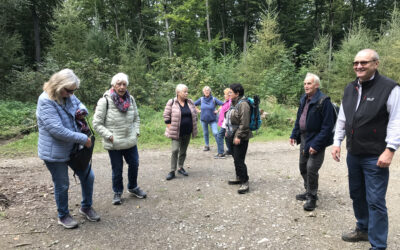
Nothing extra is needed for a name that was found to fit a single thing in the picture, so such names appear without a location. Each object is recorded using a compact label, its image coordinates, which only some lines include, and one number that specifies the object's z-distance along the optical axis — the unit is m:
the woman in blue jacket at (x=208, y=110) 7.77
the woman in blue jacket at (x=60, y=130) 3.08
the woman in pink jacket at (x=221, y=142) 7.33
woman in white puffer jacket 3.99
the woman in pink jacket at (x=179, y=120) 5.36
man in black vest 2.64
